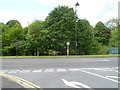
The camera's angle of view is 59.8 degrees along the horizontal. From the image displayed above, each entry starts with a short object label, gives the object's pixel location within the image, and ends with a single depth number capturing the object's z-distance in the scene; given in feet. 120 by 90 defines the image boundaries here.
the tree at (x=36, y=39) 64.36
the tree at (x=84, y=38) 70.72
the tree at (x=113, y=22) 92.64
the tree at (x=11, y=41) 69.76
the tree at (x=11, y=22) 123.60
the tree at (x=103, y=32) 130.32
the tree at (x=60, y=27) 66.63
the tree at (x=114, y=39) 81.60
